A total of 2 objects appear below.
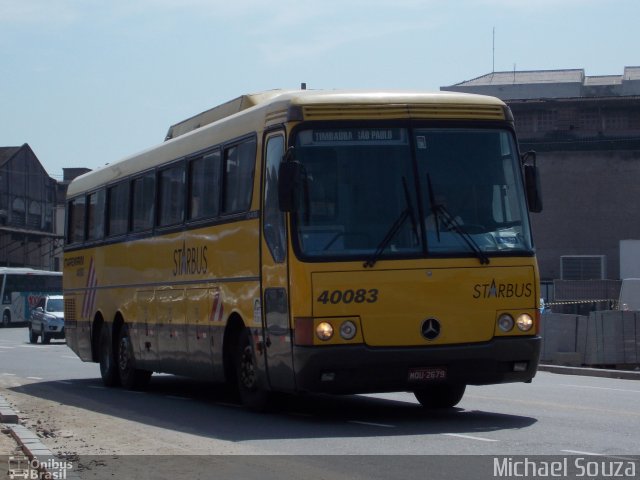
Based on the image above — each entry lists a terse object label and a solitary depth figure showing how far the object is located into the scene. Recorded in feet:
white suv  155.63
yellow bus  42.96
